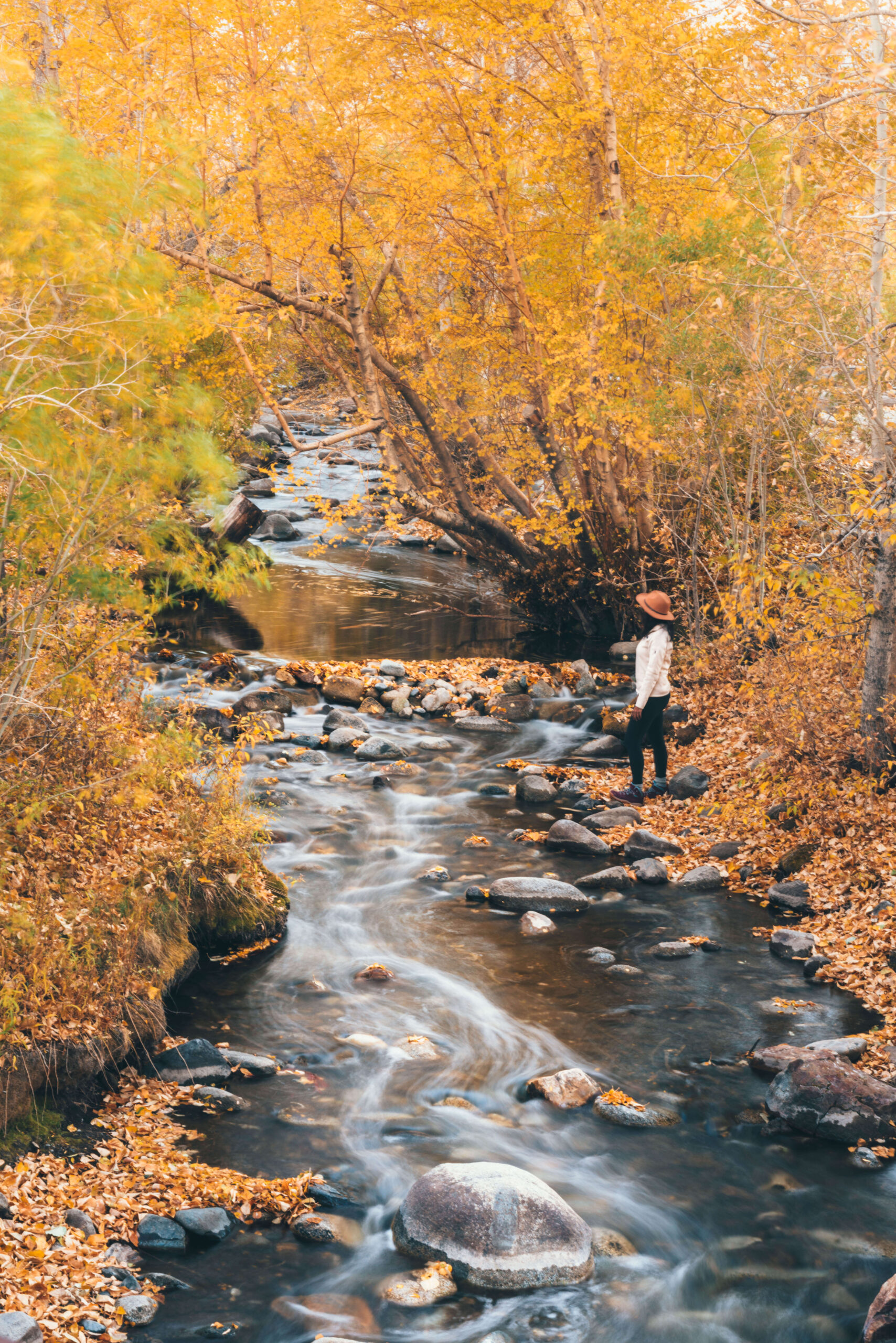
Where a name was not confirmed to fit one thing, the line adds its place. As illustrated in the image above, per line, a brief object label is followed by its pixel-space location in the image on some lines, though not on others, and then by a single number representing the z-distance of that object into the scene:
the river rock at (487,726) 12.77
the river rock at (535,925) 7.72
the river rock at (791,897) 7.81
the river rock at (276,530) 22.34
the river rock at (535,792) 10.59
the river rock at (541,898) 8.09
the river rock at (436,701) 13.42
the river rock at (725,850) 8.80
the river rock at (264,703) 12.52
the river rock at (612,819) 9.66
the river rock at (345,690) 13.51
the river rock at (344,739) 11.86
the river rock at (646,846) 9.00
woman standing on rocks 9.78
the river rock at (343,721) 12.38
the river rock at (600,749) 11.90
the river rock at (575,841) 9.18
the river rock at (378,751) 11.67
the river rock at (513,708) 13.20
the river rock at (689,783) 9.95
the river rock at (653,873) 8.51
